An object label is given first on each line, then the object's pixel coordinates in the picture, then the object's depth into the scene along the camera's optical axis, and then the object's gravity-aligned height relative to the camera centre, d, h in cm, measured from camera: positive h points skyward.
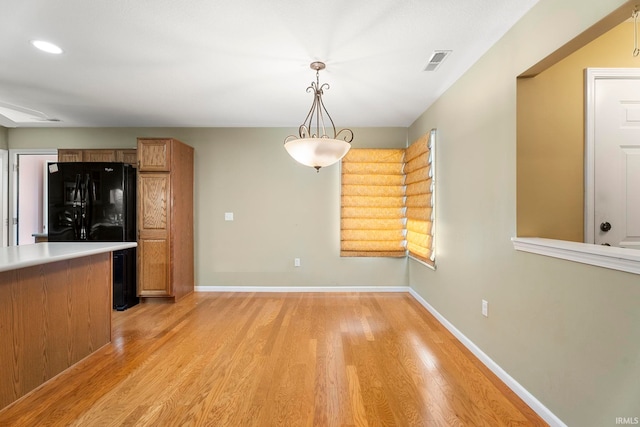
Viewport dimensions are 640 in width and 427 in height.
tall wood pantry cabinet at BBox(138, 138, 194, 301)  362 -7
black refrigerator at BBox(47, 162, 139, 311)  354 +8
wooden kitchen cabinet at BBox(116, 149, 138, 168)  410 +78
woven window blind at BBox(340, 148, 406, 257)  416 +11
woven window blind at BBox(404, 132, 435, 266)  327 +18
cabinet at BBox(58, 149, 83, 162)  407 +78
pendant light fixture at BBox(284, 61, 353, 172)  206 +46
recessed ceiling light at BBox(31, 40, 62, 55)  211 +123
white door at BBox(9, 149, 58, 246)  425 +29
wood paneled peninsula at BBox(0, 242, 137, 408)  173 -70
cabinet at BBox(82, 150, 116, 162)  409 +78
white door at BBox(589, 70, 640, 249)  185 +33
